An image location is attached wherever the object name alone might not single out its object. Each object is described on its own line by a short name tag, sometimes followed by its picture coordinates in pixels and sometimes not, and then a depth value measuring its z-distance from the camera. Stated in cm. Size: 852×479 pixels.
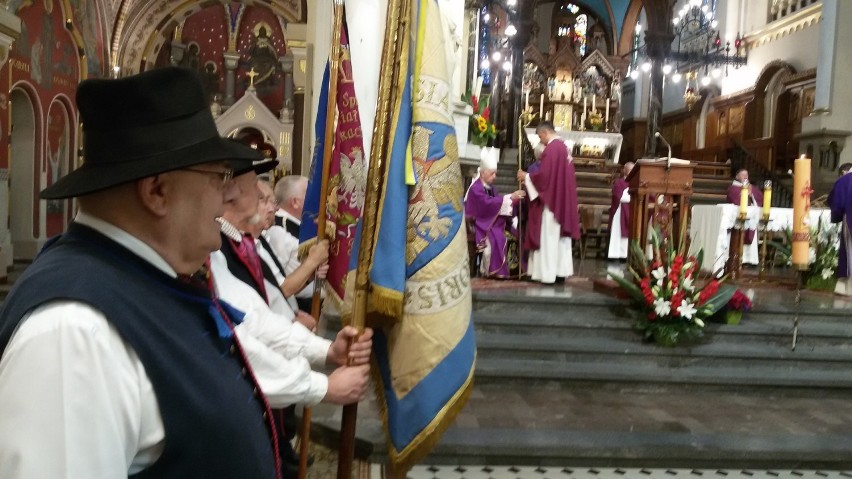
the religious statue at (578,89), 2048
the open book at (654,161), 651
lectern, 652
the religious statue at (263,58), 1780
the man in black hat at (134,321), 91
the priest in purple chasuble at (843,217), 727
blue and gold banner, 208
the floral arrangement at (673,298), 509
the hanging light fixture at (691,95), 1698
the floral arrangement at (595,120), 1948
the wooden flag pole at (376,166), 203
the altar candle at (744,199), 739
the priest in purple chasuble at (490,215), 718
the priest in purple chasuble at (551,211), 689
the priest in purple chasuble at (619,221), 1067
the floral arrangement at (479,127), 709
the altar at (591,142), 1880
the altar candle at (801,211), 493
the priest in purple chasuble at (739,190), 1032
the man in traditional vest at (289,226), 368
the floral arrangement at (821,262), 765
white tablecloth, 848
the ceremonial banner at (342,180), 253
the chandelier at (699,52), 1691
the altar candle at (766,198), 729
